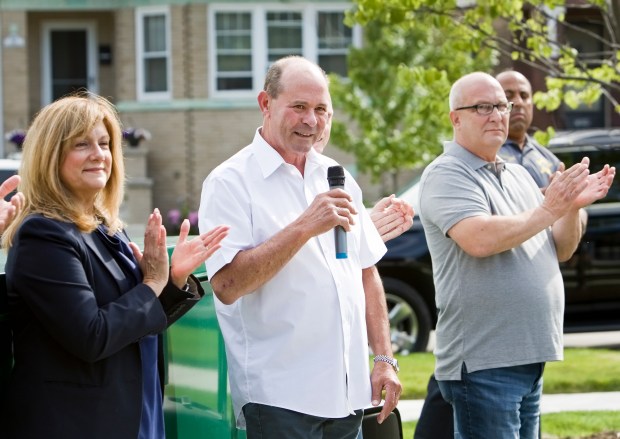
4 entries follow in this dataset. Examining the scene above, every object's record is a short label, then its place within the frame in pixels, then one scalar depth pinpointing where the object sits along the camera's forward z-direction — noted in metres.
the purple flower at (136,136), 23.50
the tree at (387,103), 19.42
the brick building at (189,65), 24.67
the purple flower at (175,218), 22.25
